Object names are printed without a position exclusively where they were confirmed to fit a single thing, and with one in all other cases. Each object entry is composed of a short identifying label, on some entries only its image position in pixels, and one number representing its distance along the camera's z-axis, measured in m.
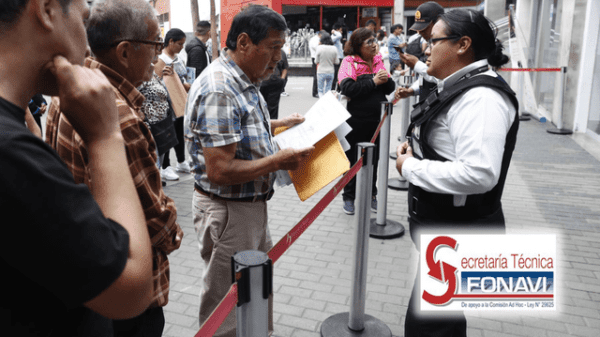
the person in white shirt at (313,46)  15.63
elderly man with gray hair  1.36
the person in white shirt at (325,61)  11.66
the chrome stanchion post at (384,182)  4.60
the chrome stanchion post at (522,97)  10.79
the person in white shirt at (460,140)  2.05
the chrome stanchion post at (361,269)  2.83
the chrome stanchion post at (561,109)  9.03
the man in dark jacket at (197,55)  8.31
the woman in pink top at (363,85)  4.89
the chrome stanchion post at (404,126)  6.13
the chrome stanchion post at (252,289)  1.26
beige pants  2.36
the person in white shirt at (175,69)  6.00
